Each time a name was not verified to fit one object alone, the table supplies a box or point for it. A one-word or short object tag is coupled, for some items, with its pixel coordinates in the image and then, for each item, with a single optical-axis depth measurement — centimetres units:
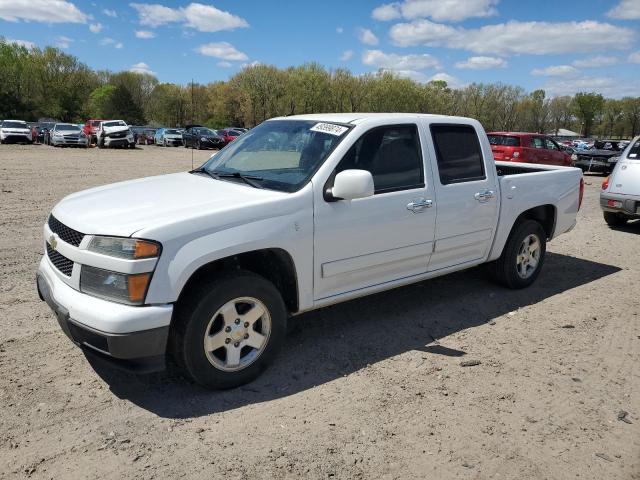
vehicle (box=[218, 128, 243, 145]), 3878
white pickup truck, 311
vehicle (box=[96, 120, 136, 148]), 3572
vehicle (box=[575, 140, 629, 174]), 2120
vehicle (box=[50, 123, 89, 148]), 3428
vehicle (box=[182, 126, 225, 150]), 3731
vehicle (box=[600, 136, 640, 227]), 898
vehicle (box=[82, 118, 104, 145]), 3931
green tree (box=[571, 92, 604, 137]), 10356
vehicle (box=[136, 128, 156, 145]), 4631
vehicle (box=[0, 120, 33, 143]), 3603
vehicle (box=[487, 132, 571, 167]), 1770
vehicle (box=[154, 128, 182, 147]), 4391
